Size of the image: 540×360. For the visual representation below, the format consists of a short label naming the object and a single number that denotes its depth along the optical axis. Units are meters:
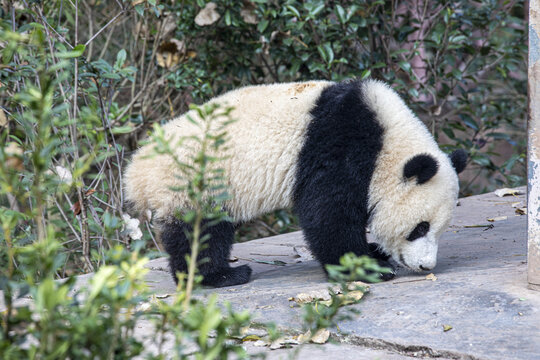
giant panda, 7.84
